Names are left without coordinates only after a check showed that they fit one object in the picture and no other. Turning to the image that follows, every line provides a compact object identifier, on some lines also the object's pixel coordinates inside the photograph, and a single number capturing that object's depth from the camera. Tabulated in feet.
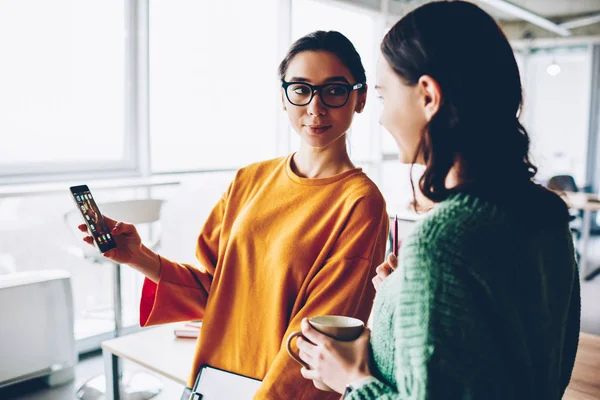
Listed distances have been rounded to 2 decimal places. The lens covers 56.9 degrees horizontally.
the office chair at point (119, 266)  9.51
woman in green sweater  1.93
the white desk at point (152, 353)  4.54
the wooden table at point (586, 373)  3.79
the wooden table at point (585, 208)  16.11
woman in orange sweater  3.34
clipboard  3.54
